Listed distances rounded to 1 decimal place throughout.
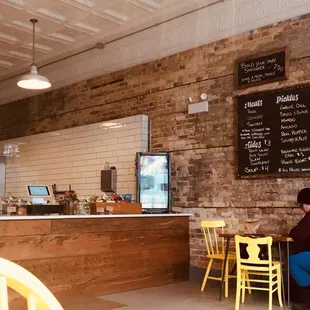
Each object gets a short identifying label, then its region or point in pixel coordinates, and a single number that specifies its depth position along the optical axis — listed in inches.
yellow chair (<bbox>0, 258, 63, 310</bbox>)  35.0
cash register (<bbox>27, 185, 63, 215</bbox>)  243.9
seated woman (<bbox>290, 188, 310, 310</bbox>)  203.3
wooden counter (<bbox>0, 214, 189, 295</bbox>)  207.8
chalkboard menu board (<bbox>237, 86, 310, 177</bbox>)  242.5
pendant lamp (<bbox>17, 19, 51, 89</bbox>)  262.5
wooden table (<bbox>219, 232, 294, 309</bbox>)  206.5
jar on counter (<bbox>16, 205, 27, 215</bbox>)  244.1
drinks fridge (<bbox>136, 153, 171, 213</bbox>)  293.1
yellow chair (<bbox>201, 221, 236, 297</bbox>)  237.9
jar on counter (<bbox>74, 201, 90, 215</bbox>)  255.3
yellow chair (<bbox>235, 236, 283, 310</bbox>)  196.9
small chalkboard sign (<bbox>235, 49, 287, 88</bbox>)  252.5
